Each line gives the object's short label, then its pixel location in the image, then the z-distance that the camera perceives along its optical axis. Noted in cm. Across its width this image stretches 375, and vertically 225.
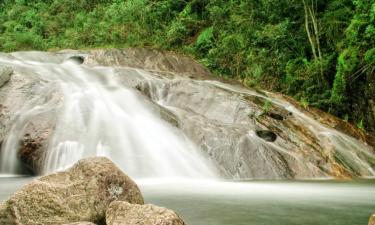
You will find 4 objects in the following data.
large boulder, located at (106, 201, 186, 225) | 359
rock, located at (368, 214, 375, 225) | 374
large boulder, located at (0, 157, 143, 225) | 429
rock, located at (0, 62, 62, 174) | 945
